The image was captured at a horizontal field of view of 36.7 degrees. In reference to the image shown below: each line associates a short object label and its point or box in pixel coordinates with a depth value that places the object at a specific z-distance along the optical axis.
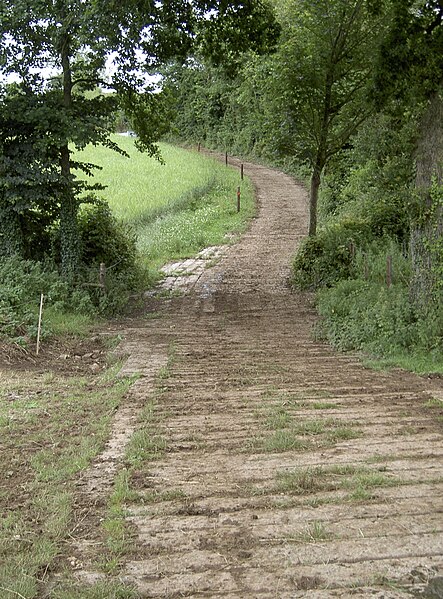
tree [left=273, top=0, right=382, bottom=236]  15.10
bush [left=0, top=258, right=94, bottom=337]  10.66
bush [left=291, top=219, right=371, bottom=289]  15.74
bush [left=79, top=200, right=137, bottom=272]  15.12
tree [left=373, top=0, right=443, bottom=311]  10.17
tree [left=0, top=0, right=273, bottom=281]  12.17
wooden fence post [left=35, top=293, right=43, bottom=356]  10.20
